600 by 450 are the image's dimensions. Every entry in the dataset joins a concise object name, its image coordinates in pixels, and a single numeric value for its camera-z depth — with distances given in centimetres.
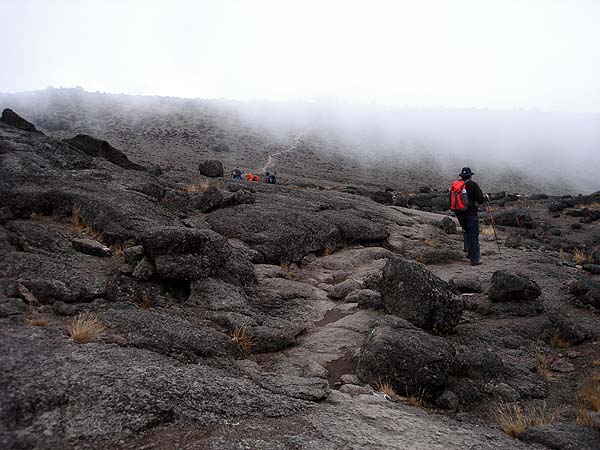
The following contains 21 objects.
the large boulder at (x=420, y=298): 761
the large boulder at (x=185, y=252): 725
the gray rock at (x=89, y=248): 739
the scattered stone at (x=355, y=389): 553
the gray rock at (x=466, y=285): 997
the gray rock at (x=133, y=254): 720
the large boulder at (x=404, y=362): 584
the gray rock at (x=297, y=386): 502
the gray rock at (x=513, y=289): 907
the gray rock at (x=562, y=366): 698
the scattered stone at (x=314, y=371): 593
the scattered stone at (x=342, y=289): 920
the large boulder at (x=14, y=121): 1297
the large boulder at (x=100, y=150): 1403
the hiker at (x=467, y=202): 1123
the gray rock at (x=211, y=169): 2006
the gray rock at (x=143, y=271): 696
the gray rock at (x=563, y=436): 459
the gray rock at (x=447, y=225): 1625
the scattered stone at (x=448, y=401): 572
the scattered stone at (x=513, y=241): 1489
